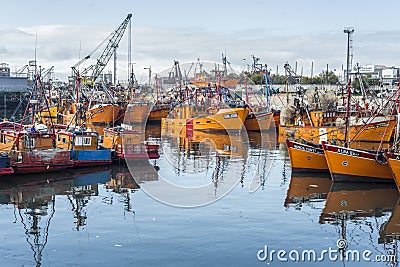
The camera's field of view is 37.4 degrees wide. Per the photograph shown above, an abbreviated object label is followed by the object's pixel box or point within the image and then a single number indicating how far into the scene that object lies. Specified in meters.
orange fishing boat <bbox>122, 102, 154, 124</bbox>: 59.72
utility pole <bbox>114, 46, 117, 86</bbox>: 70.06
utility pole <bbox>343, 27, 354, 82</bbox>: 57.02
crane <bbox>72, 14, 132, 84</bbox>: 66.50
